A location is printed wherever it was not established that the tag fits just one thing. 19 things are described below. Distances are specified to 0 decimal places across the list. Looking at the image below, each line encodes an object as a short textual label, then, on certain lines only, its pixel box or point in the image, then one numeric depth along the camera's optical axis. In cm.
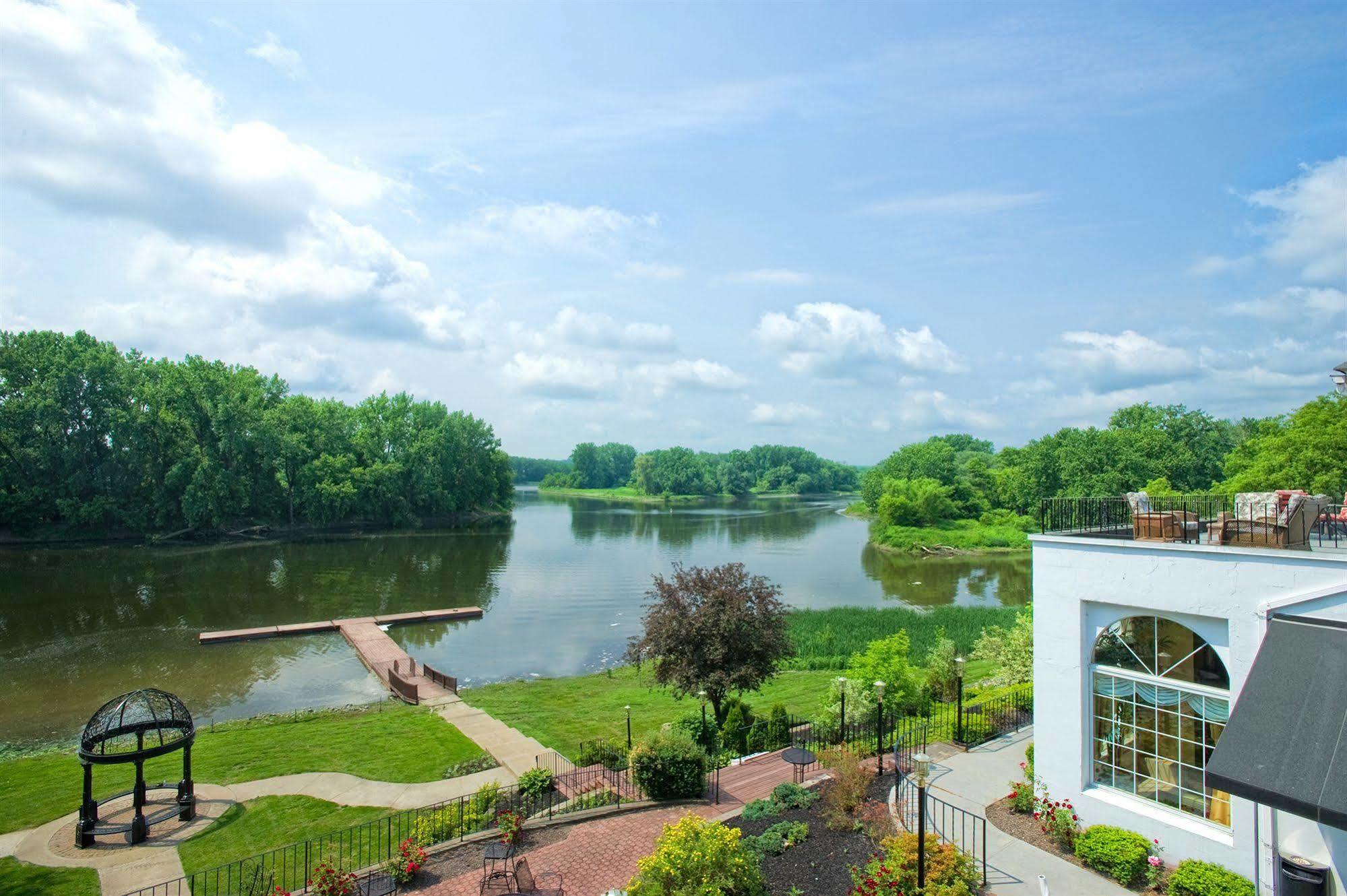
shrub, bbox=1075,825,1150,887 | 959
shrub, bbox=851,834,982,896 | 888
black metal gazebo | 1284
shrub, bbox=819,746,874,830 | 1172
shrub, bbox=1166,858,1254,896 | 878
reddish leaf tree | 1731
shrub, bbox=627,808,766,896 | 846
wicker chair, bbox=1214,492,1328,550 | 1016
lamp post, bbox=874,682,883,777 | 1366
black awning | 756
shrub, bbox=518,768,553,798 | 1358
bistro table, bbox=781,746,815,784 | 1386
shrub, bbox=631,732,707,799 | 1328
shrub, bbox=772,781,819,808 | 1257
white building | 874
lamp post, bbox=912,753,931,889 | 814
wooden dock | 3177
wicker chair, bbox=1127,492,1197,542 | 1062
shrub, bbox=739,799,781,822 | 1225
